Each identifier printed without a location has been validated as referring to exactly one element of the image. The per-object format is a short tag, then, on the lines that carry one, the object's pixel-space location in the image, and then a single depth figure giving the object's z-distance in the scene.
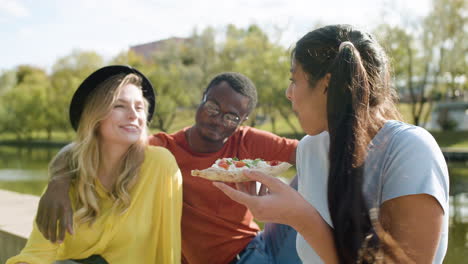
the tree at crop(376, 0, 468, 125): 21.41
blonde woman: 2.30
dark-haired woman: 1.42
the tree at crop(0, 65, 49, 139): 33.56
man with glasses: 2.60
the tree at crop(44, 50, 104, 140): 31.77
